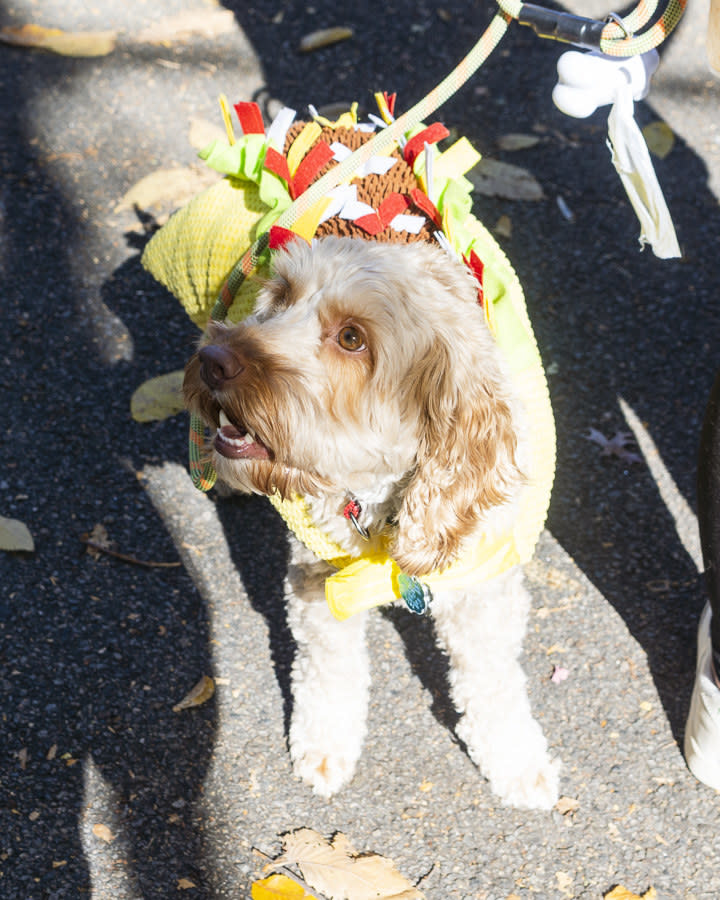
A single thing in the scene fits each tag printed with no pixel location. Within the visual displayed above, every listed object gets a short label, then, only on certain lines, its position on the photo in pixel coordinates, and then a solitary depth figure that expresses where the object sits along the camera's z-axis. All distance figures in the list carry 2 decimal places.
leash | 2.12
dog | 2.10
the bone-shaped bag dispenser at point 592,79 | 2.21
